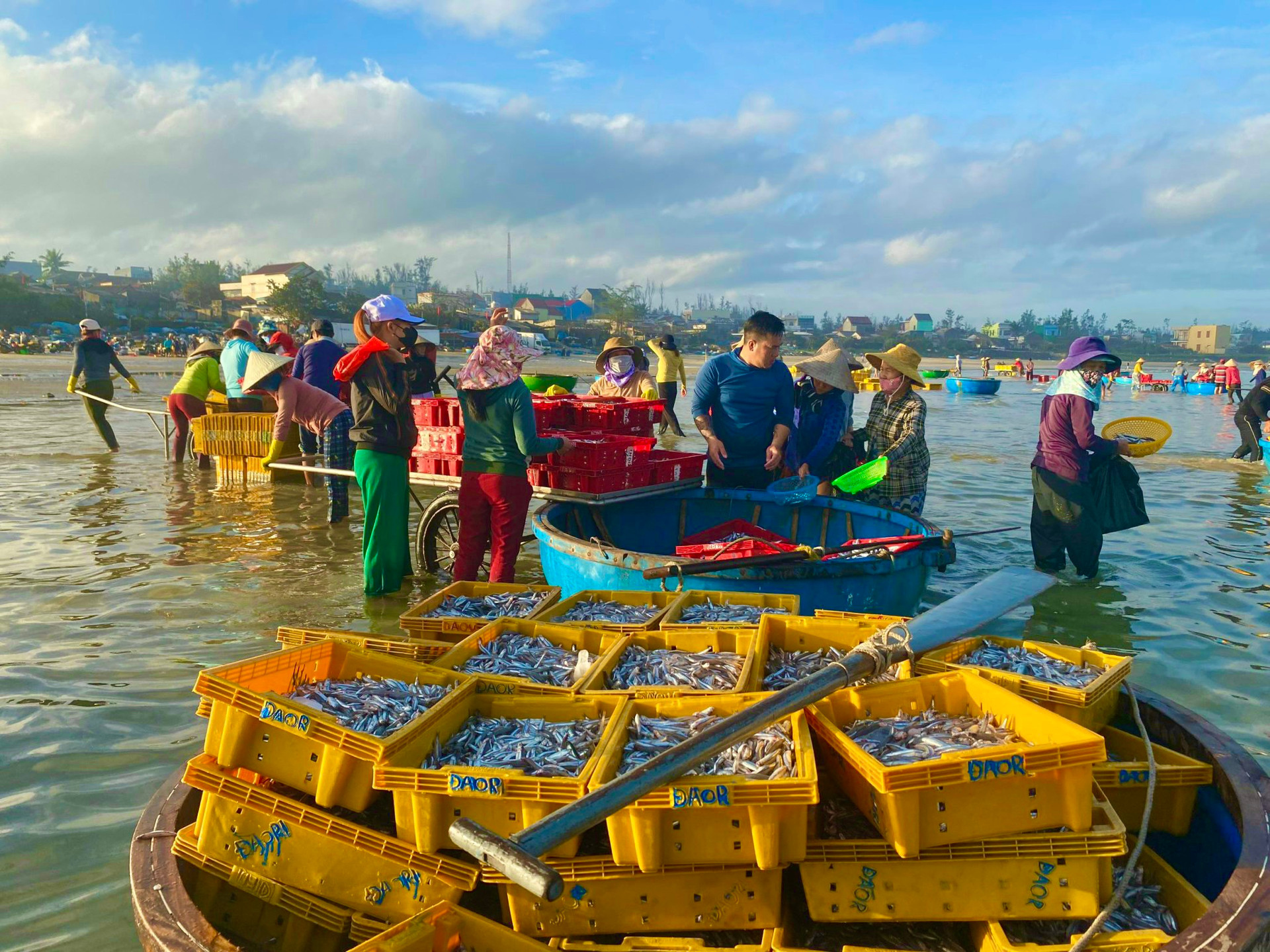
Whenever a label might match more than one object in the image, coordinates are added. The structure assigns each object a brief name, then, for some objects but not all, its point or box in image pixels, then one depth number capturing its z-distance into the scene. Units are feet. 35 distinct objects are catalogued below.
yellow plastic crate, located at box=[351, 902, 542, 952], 7.85
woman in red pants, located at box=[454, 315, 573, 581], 20.86
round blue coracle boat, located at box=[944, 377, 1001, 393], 144.05
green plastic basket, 24.61
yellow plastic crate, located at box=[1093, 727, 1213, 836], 10.51
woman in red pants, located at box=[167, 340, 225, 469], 44.74
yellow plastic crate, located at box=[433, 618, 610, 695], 11.92
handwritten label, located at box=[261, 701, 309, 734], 9.09
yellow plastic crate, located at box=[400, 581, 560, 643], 13.87
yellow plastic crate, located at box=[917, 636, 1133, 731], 10.55
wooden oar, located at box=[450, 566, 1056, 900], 6.52
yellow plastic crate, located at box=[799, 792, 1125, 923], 8.50
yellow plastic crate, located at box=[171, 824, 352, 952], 9.15
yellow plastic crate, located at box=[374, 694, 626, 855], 8.22
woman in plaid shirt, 24.57
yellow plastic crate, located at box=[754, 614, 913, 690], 12.59
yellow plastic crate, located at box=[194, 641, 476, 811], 8.91
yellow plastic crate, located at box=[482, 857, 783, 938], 8.64
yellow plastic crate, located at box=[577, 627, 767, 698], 11.13
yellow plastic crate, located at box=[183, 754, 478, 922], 8.89
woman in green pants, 21.76
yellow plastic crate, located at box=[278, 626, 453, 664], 11.96
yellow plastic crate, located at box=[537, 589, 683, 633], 14.44
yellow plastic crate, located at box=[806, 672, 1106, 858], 8.26
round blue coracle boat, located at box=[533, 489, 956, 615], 17.76
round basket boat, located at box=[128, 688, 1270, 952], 8.05
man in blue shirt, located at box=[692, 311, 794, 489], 24.66
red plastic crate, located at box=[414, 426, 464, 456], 26.48
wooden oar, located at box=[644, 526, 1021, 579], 17.19
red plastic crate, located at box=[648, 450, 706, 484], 25.46
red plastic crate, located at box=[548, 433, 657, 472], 23.41
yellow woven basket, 25.57
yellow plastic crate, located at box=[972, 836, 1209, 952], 8.12
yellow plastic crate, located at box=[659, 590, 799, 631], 14.14
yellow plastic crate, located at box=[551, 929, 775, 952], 8.54
